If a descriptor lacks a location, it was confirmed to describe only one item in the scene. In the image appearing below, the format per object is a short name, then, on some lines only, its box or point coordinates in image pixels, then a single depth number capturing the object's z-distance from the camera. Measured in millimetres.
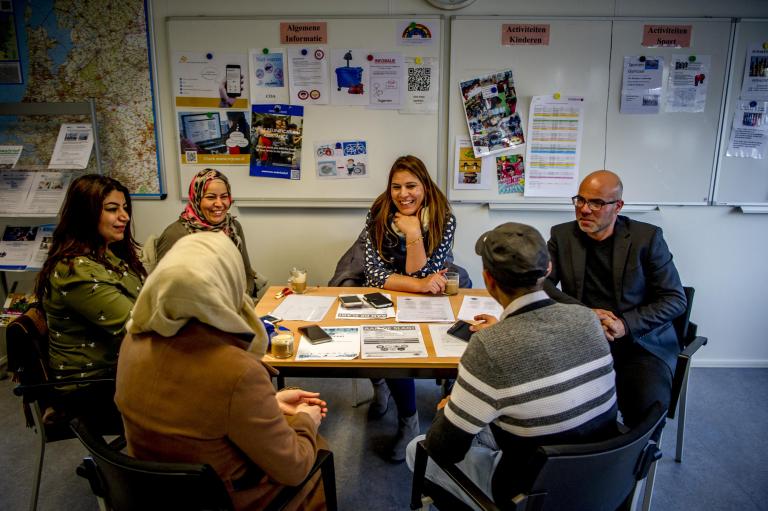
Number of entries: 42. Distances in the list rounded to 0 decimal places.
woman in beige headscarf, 1004
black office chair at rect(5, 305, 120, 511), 1634
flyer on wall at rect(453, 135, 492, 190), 3072
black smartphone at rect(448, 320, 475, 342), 1781
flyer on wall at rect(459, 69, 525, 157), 2973
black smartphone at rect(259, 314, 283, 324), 1932
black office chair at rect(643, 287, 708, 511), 1807
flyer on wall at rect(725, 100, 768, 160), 2955
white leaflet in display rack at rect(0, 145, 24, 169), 2949
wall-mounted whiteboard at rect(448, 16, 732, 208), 2898
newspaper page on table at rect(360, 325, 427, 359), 1653
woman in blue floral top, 2523
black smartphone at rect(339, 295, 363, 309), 2107
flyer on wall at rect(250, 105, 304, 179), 3051
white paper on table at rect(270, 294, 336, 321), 2000
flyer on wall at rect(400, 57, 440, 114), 2963
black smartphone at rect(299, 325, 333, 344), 1757
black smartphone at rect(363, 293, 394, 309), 2111
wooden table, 1590
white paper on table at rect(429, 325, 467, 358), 1657
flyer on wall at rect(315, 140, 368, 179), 3088
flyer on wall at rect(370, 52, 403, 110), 2963
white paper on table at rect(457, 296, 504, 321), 2002
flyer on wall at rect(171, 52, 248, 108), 3000
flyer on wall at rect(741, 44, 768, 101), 2895
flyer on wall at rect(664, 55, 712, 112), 2906
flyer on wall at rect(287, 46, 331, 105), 2973
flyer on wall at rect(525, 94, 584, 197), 2986
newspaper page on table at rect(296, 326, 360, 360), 1642
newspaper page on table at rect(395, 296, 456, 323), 1962
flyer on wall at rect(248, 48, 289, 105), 2984
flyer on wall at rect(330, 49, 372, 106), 2969
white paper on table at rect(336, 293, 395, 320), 2006
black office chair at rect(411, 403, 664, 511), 1016
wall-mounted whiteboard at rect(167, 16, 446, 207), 2949
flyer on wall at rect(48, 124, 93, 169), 2871
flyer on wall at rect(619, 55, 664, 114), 2914
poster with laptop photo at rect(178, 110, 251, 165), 3066
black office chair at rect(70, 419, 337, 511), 971
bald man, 1938
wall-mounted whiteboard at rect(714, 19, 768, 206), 2900
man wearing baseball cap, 1098
